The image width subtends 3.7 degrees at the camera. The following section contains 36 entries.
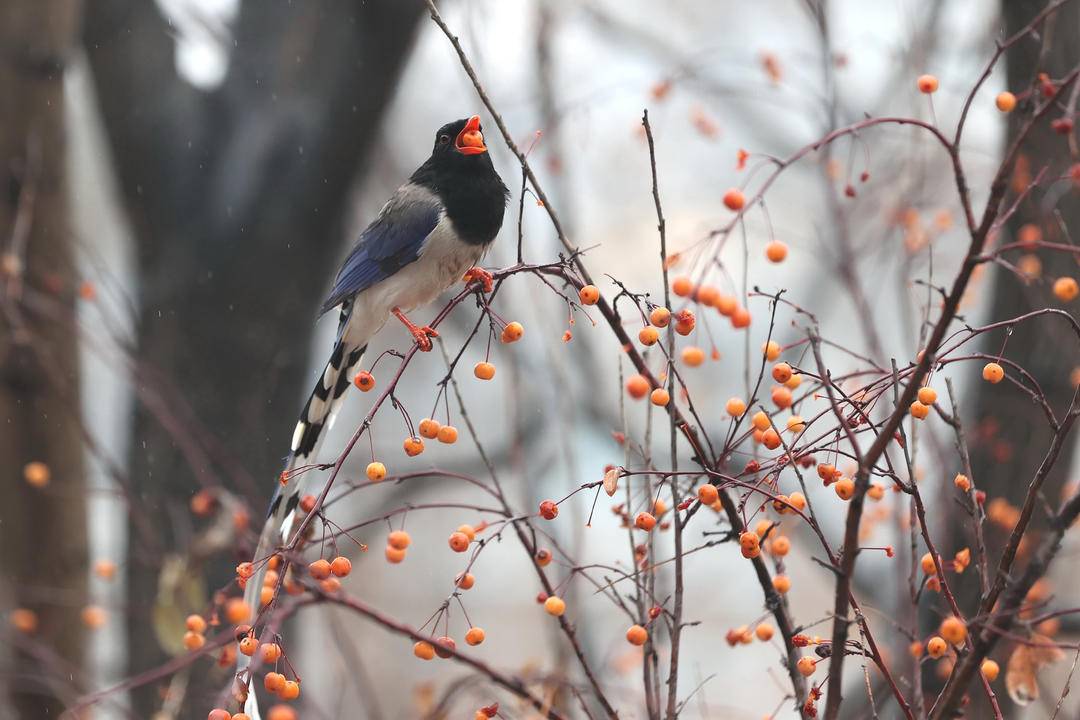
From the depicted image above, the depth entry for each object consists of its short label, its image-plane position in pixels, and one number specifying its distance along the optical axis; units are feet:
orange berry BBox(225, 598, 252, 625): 45.97
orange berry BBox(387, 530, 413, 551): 45.70
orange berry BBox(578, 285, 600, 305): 45.35
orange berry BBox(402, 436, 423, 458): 45.50
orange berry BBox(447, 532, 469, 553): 45.51
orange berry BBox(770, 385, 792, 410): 45.61
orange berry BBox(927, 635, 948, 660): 45.40
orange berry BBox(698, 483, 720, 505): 45.31
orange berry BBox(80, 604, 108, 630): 48.15
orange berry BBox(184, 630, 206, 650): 45.93
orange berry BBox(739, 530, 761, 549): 45.30
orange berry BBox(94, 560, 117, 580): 47.42
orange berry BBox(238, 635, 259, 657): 45.24
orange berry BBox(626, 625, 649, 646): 45.47
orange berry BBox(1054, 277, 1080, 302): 45.77
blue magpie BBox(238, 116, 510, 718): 45.94
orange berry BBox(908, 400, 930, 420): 45.40
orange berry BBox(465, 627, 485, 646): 45.49
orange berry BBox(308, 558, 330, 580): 45.49
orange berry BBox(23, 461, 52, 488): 48.02
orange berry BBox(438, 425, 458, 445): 45.73
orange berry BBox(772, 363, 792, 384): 45.53
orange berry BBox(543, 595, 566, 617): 45.53
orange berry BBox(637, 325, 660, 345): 45.53
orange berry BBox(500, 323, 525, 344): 45.58
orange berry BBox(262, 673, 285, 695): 45.46
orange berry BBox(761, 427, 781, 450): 45.51
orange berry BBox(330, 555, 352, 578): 45.56
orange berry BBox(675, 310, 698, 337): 45.58
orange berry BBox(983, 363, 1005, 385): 45.60
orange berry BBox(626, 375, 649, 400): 45.70
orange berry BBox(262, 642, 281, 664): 45.36
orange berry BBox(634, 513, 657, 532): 45.62
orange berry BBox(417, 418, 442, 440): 45.53
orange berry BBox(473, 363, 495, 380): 45.67
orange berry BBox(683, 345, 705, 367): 45.89
